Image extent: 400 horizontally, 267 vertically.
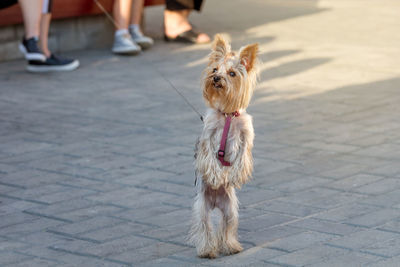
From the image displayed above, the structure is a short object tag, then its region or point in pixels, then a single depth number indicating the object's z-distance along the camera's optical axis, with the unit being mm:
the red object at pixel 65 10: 16709
